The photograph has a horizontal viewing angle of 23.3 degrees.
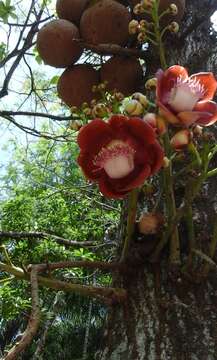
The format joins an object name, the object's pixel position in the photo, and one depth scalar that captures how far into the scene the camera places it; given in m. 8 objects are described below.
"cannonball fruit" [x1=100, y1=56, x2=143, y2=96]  1.42
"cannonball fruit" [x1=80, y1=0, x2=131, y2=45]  1.44
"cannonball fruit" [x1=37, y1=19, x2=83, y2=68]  1.49
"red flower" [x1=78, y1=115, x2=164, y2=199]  0.71
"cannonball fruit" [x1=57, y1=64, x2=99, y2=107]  1.47
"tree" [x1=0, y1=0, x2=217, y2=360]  0.82
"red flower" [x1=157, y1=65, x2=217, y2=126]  0.72
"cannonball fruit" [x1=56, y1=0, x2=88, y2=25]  1.59
